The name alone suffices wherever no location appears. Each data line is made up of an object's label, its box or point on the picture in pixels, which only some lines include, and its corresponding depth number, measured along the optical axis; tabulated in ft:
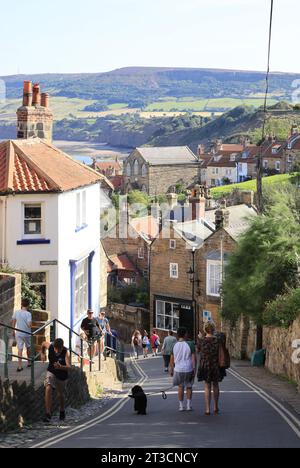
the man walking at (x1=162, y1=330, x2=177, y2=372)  78.33
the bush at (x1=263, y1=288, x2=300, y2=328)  80.95
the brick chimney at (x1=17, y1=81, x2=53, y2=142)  97.66
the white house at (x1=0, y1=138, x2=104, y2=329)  80.23
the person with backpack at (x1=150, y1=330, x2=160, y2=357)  135.44
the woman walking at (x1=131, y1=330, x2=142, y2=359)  128.98
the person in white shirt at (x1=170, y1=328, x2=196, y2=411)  49.39
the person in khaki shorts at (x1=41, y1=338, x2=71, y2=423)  47.42
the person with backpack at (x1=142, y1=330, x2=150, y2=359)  129.08
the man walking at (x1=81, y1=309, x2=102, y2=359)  72.49
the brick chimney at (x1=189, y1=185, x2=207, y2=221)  172.45
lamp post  154.92
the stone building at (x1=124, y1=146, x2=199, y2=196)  477.36
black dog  50.83
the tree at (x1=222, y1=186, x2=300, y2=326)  101.50
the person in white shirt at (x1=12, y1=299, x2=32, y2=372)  55.42
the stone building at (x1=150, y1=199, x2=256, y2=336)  148.46
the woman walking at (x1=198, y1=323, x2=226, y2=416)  47.06
